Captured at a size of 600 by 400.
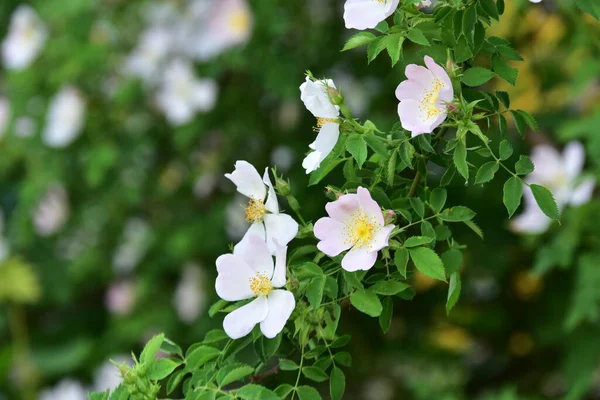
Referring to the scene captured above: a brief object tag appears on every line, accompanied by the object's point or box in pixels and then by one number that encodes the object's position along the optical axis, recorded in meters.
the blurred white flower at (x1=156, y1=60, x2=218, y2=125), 4.28
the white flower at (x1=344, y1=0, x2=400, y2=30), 1.51
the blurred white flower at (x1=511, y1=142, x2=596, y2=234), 3.17
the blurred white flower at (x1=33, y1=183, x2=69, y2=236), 4.93
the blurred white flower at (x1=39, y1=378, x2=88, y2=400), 4.93
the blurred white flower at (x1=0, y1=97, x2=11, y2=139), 4.91
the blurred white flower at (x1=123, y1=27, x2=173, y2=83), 4.44
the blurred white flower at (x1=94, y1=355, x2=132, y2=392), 4.83
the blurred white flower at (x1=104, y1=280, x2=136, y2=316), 4.85
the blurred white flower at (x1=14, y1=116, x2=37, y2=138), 4.73
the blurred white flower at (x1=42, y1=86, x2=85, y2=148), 4.40
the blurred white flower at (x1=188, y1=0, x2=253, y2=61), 4.18
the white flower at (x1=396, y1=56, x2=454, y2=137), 1.47
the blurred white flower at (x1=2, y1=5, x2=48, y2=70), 4.78
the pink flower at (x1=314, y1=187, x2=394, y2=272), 1.46
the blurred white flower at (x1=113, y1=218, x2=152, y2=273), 4.83
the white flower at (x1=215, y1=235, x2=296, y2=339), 1.50
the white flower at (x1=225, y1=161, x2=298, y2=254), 1.60
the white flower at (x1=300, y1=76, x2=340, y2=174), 1.52
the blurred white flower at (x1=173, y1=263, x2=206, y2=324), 4.52
